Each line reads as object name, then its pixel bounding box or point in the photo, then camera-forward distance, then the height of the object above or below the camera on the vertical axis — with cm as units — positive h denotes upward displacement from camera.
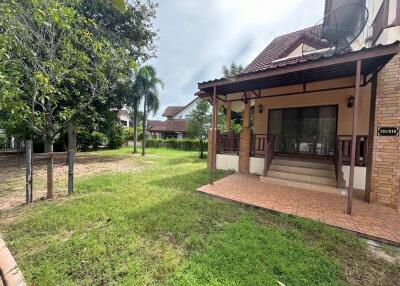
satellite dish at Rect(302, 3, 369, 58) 587 +370
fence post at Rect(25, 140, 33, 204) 432 -91
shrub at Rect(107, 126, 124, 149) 2247 -85
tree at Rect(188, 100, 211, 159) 1526 +121
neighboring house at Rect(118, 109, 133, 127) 3718 +233
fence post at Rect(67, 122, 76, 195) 492 -97
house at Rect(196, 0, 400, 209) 432 +87
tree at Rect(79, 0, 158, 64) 1096 +685
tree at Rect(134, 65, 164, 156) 1573 +396
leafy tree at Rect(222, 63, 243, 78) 1939 +694
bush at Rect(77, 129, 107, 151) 1923 -83
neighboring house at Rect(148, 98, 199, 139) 3119 +142
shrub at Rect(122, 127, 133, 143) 2553 +1
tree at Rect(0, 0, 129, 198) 355 +173
